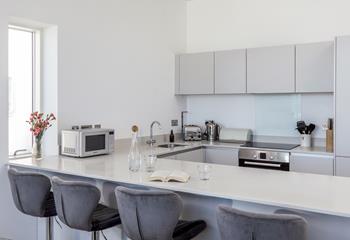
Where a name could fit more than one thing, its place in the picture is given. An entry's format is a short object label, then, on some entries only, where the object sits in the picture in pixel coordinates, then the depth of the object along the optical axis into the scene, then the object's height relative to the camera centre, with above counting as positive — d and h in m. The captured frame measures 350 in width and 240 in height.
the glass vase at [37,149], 2.95 -0.29
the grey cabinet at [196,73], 4.66 +0.62
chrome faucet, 4.35 -0.31
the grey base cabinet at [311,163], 3.60 -0.52
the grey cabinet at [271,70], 4.06 +0.59
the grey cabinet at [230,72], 4.40 +0.61
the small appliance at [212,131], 4.79 -0.21
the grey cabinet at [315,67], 3.82 +0.58
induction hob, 4.00 -0.37
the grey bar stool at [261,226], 1.43 -0.48
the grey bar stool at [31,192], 2.31 -0.53
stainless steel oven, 3.84 -0.50
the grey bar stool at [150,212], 1.77 -0.52
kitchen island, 1.71 -0.42
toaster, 4.78 -0.24
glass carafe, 2.49 -0.32
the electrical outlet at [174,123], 4.88 -0.09
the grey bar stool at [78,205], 2.01 -0.54
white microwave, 3.05 -0.24
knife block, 3.76 -0.27
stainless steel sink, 4.29 -0.37
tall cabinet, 3.43 +0.13
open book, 2.09 -0.38
